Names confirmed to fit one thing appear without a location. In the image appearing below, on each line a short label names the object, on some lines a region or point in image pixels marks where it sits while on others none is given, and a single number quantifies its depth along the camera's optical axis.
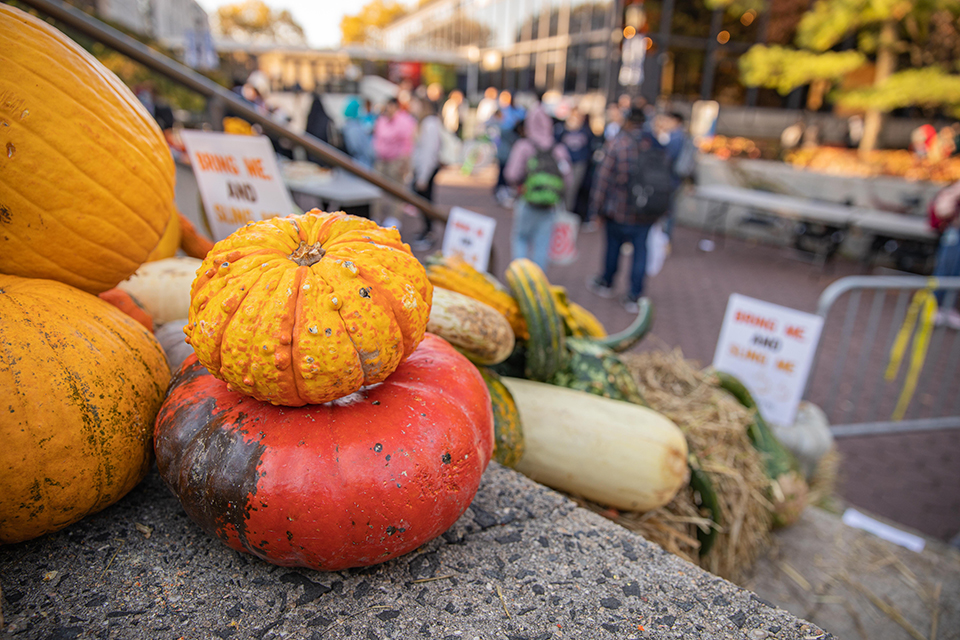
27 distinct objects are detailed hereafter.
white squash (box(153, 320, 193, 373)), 1.74
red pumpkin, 1.12
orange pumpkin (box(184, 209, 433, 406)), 1.08
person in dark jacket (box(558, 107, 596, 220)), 11.70
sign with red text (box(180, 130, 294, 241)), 2.52
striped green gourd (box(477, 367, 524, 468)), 1.84
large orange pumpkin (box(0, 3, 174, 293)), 1.26
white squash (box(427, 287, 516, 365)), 1.79
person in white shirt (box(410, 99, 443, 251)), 10.93
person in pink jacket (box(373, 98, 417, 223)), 10.67
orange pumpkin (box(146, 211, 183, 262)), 2.23
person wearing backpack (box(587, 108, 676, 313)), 6.87
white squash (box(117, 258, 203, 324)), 2.10
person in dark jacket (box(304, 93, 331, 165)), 10.06
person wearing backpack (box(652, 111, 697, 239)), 9.27
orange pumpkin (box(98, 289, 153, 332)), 1.68
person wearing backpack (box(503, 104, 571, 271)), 7.09
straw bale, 2.20
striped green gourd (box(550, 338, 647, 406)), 2.35
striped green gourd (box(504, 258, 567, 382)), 2.13
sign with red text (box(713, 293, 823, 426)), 3.45
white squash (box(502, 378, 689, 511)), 2.03
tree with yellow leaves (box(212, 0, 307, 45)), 66.38
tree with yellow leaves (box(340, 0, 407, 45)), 70.50
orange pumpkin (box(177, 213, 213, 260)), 2.52
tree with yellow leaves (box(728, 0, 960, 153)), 12.95
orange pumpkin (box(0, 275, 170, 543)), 1.12
